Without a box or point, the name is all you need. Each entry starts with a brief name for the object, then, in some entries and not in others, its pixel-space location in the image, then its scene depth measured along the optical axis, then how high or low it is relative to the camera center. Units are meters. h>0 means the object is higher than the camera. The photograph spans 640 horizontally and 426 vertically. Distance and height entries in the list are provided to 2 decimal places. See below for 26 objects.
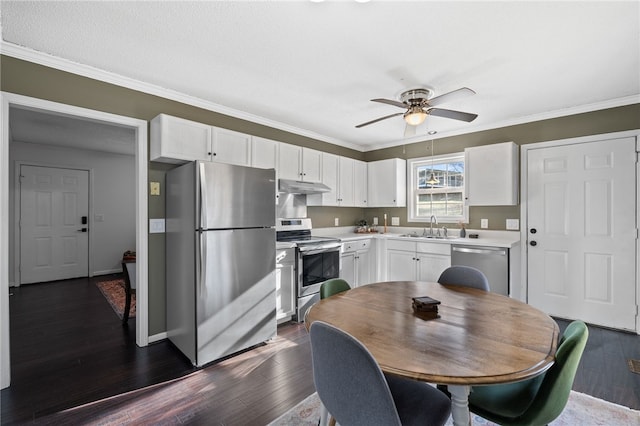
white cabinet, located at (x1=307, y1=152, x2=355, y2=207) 4.39 +0.48
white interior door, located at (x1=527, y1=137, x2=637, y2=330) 3.17 -0.20
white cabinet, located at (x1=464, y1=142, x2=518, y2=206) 3.66 +0.49
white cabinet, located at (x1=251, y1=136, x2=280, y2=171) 3.46 +0.72
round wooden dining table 1.07 -0.55
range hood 3.83 +0.35
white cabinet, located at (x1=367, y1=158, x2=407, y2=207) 4.78 +0.50
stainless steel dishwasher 3.37 -0.57
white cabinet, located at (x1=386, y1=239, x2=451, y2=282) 3.88 -0.63
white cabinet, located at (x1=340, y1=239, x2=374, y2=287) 4.13 -0.71
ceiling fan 2.56 +0.93
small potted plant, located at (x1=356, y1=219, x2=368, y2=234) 5.11 -0.23
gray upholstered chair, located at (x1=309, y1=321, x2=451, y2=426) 1.04 -0.65
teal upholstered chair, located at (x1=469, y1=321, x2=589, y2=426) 1.19 -0.82
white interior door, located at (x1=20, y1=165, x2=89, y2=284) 5.25 -0.19
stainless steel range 3.50 -0.58
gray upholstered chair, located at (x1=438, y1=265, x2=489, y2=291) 2.27 -0.50
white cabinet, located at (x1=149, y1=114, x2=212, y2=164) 2.74 +0.69
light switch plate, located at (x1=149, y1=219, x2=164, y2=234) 2.93 -0.13
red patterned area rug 3.89 -1.24
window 4.46 +0.37
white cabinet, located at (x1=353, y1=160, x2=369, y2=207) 4.95 +0.49
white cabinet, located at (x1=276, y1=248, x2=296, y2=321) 3.31 -0.80
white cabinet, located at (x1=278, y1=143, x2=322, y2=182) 3.84 +0.68
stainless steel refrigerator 2.52 -0.41
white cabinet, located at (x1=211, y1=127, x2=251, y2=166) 3.11 +0.71
